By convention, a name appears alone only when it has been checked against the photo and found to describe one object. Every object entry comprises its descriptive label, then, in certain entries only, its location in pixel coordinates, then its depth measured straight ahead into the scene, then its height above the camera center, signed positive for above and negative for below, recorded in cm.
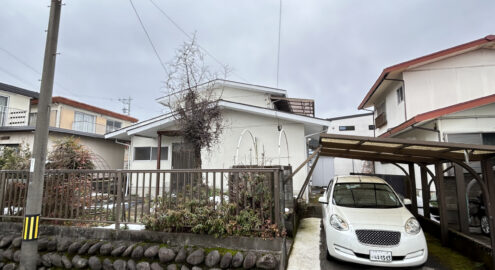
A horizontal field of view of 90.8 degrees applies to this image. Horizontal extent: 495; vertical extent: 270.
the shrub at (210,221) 407 -92
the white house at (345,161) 1638 +48
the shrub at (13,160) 713 +21
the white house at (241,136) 935 +125
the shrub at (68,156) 685 +31
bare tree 829 +224
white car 365 -103
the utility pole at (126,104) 3414 +890
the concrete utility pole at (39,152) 423 +27
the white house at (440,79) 1023 +384
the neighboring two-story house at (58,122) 1184 +286
